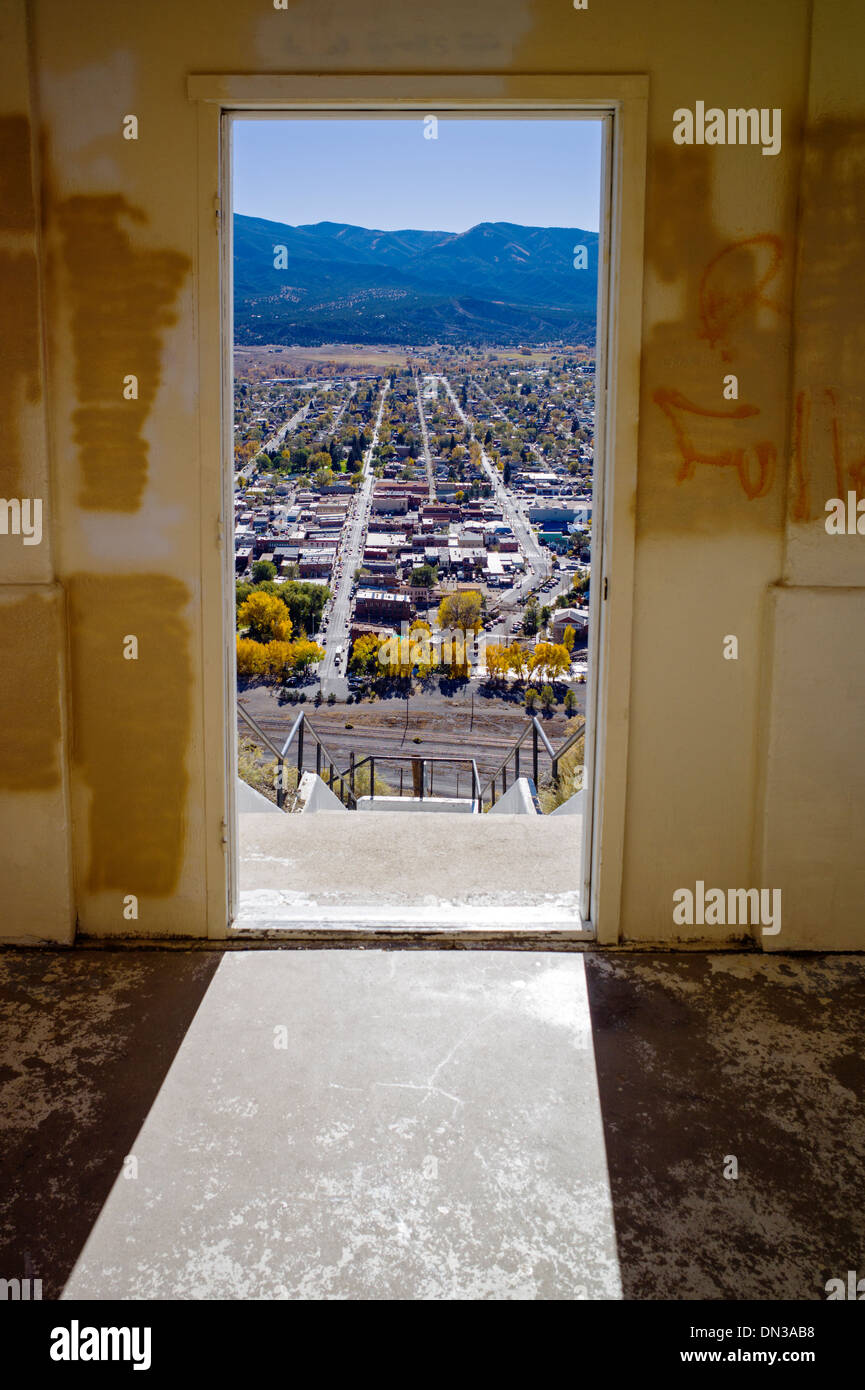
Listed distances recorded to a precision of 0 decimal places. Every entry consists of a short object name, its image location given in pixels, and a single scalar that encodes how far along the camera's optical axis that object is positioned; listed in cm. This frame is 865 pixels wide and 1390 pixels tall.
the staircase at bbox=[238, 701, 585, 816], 771
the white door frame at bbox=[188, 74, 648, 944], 300
